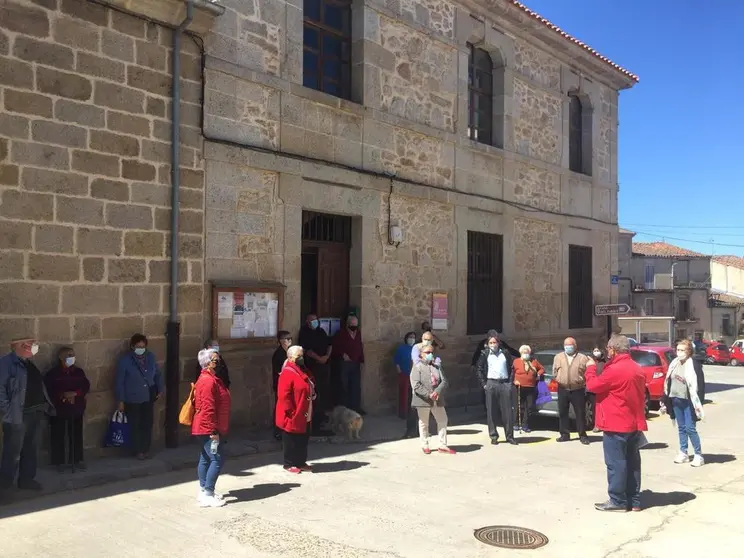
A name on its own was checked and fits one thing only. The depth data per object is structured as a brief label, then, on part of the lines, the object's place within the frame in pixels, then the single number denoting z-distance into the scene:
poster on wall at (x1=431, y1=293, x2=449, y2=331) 13.26
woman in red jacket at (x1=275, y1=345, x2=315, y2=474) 7.81
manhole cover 5.66
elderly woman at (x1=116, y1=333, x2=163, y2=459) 8.19
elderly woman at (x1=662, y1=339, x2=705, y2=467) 8.78
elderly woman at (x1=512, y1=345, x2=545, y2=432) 10.94
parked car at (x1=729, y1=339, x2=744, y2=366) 35.59
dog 9.89
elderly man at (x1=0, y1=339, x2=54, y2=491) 6.80
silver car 11.26
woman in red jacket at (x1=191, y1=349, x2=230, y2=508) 6.55
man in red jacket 6.65
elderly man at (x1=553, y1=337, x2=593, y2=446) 10.55
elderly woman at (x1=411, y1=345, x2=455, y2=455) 9.30
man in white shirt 10.13
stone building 7.87
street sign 16.45
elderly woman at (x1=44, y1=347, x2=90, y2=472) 7.50
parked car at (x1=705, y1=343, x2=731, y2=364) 36.25
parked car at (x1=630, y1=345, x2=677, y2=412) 13.69
